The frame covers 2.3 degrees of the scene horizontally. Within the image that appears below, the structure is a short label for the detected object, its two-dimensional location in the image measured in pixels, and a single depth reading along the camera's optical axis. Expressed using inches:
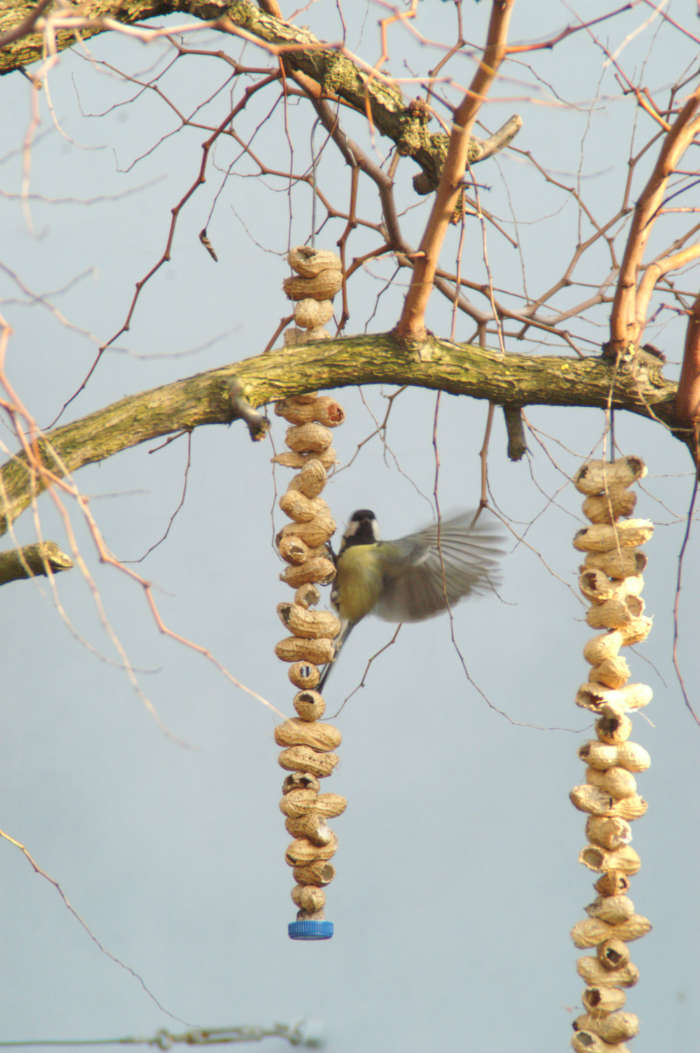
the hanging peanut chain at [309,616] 459.8
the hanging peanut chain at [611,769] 456.9
